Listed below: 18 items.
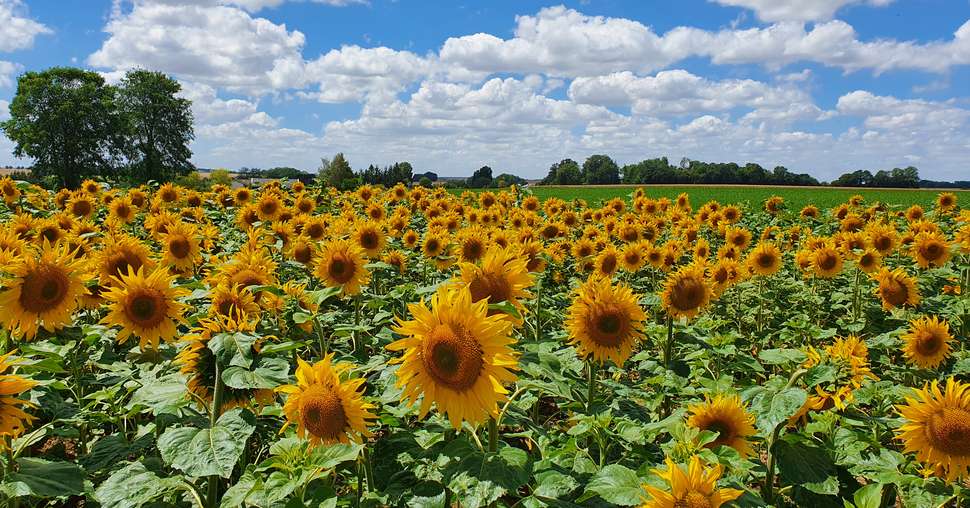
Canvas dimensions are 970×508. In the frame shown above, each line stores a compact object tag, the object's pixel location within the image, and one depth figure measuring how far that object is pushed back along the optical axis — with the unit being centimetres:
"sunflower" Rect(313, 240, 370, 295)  480
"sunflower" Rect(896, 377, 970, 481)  280
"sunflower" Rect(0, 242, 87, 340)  316
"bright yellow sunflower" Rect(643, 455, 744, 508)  203
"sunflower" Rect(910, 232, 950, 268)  746
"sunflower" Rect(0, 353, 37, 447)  221
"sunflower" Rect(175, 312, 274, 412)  283
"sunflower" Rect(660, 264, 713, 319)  457
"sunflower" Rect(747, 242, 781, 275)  788
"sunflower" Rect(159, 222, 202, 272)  544
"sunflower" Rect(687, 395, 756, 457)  312
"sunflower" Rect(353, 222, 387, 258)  654
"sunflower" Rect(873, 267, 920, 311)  611
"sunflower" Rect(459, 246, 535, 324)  291
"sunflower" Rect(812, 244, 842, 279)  770
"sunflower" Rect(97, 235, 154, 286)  403
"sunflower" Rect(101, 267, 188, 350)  318
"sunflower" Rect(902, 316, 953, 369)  480
